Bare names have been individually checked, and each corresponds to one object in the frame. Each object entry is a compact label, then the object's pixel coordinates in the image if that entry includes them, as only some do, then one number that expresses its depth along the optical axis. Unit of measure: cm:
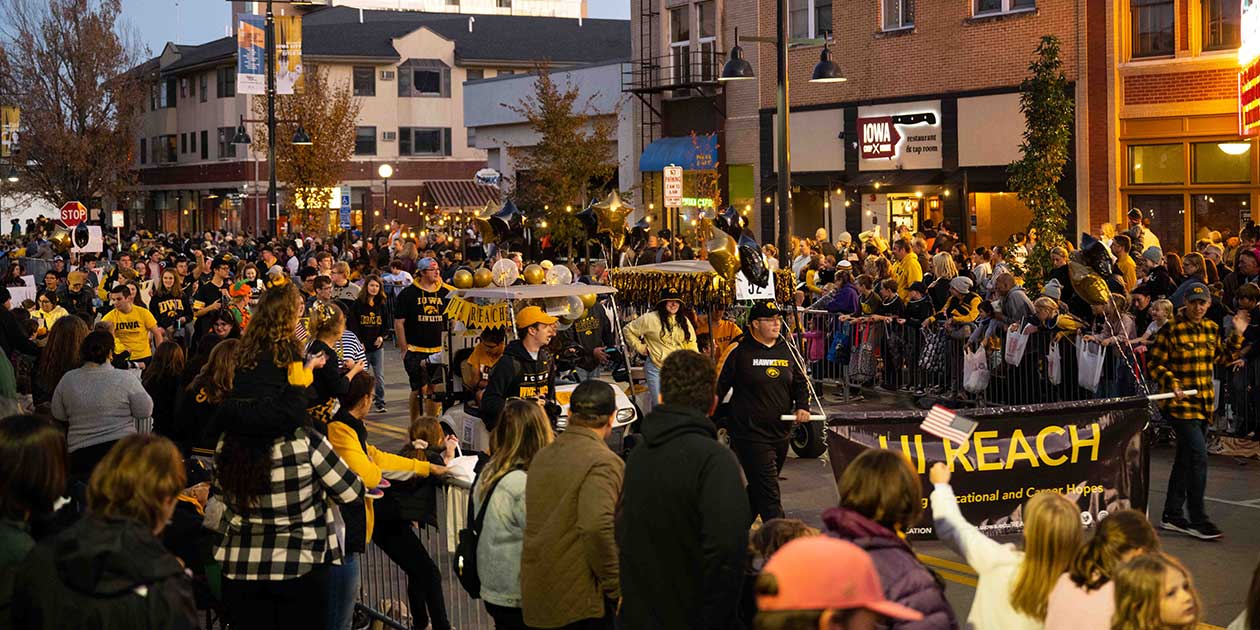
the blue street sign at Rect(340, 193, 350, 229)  4769
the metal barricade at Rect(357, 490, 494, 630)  882
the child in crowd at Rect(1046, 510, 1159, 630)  528
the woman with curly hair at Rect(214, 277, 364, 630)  652
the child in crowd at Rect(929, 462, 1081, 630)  541
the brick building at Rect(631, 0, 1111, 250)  3139
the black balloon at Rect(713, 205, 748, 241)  2128
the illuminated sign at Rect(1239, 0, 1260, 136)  2209
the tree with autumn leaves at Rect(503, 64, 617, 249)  4231
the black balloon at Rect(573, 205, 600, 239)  2073
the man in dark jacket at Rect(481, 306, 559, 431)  1126
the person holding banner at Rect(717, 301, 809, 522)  1032
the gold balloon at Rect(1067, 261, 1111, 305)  1507
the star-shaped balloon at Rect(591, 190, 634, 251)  2009
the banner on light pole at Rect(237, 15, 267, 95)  3709
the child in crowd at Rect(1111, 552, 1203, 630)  472
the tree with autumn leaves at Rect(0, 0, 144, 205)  7562
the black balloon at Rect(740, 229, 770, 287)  1427
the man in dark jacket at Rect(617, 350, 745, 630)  551
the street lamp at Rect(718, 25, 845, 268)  2228
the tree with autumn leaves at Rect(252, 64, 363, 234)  4534
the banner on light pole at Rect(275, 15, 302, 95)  3881
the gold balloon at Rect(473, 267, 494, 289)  1410
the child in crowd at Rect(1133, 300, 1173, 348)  1387
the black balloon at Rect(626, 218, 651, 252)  2504
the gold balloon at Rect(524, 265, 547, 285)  1442
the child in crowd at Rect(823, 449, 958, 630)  461
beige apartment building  7506
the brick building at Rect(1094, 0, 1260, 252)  2802
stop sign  3203
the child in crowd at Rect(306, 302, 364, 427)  849
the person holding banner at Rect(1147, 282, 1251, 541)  1049
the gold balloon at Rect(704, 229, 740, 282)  1445
